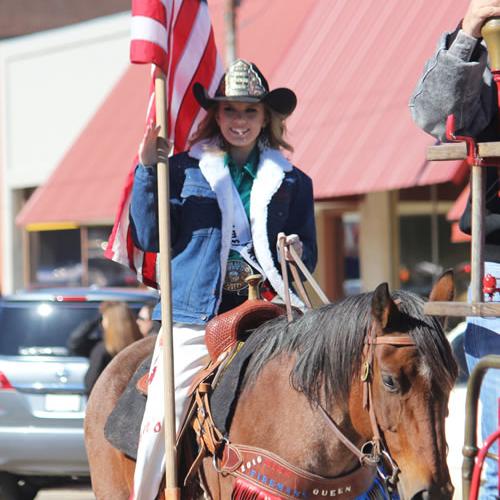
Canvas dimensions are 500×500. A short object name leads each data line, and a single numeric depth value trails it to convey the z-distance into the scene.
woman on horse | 10.41
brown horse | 8.17
